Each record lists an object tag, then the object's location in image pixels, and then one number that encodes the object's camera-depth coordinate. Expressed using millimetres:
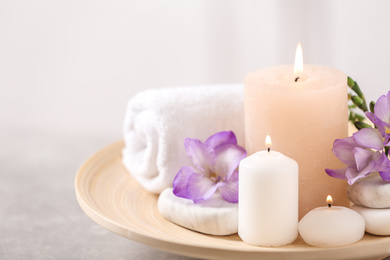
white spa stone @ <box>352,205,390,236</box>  650
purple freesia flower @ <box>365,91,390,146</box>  670
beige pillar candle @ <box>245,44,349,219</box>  677
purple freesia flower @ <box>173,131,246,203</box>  702
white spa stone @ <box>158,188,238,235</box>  678
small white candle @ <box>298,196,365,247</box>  637
